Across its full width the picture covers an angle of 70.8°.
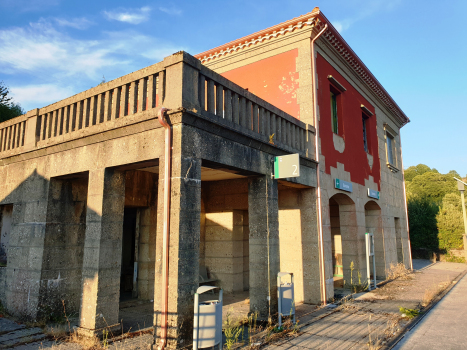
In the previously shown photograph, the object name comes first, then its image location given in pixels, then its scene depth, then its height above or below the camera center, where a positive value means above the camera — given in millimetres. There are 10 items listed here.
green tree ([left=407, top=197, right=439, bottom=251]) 23250 +357
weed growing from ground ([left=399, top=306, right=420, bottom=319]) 7379 -1870
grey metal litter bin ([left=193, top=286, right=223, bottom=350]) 4789 -1374
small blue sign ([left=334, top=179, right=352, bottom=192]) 10266 +1431
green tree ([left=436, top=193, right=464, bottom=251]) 22016 +130
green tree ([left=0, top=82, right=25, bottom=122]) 16797 +6573
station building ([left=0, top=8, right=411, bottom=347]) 5340 +1132
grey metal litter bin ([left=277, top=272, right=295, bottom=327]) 6688 -1341
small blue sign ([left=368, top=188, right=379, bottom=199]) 12858 +1426
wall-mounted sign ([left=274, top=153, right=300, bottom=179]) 7176 +1377
